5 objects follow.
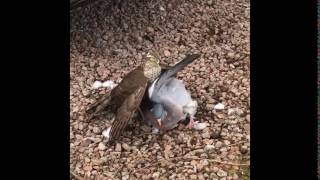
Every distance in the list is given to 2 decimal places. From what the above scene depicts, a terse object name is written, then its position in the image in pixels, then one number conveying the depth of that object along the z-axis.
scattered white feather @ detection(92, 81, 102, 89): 2.15
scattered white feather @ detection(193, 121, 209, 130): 2.01
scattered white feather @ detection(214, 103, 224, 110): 2.07
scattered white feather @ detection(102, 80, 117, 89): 2.14
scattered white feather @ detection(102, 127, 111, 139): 1.99
